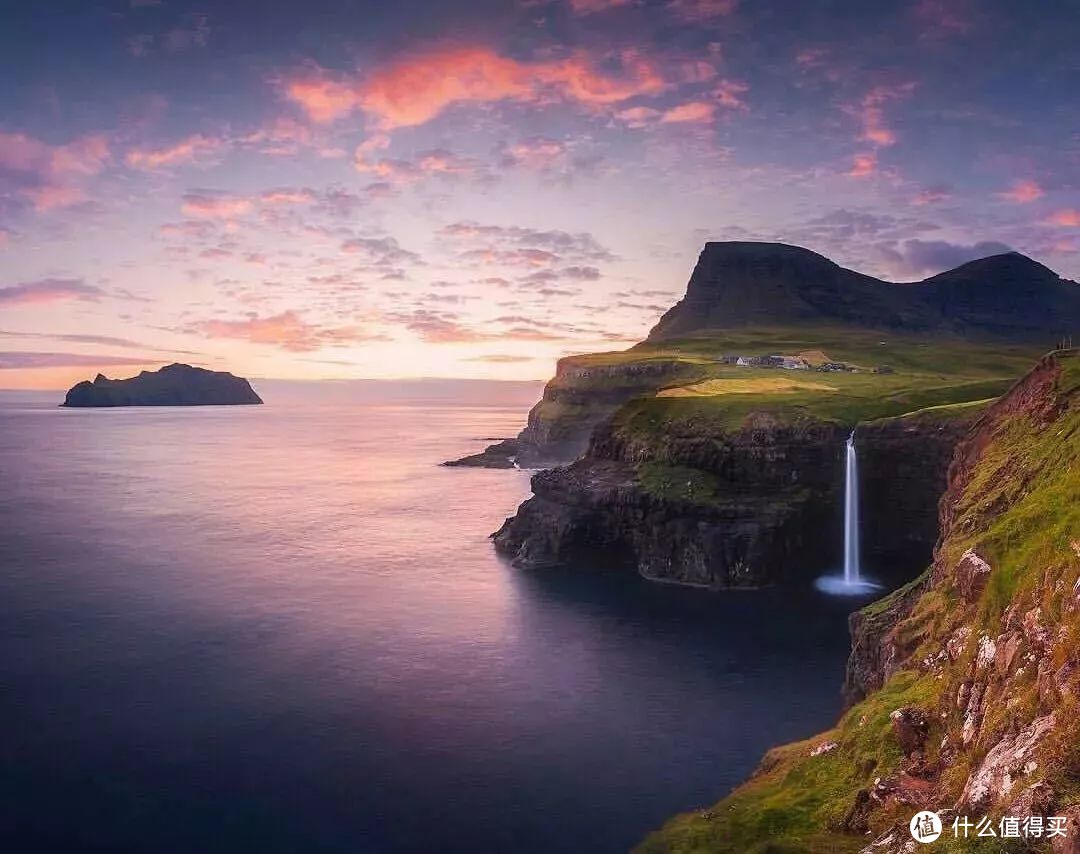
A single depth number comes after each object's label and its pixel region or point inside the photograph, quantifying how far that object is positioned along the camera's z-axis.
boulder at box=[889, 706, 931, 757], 28.20
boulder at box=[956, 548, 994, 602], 32.06
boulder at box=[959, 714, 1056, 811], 20.09
